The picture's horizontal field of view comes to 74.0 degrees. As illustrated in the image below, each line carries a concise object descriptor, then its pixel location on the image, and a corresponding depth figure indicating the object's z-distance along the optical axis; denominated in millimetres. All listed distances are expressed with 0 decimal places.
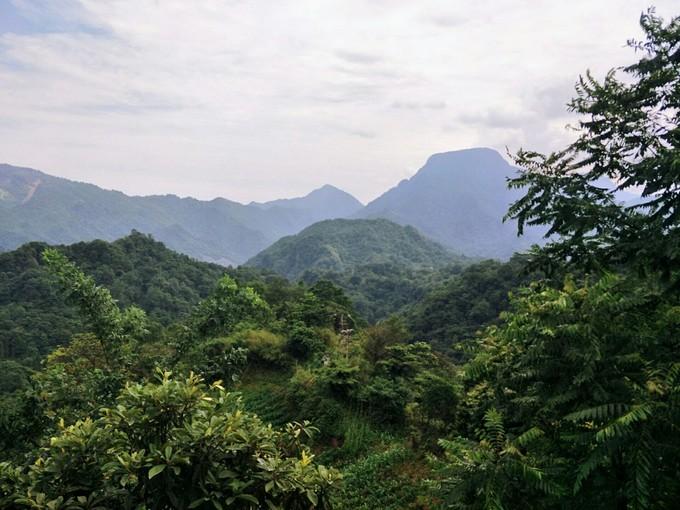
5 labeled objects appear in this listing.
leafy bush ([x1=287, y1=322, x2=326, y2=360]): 16719
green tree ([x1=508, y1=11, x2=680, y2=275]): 3791
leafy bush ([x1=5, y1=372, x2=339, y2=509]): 2707
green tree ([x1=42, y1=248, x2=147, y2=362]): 8562
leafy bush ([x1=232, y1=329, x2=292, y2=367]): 16438
